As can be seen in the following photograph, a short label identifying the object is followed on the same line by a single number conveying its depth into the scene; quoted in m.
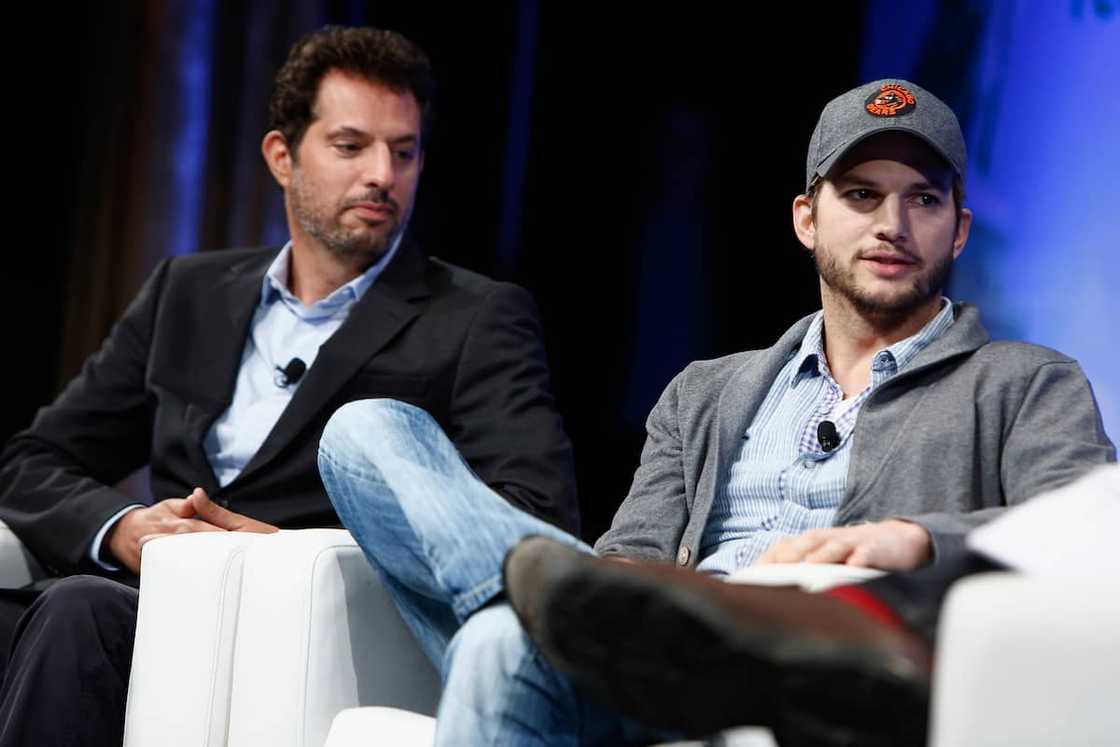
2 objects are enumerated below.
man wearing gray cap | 7.48
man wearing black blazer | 8.16
